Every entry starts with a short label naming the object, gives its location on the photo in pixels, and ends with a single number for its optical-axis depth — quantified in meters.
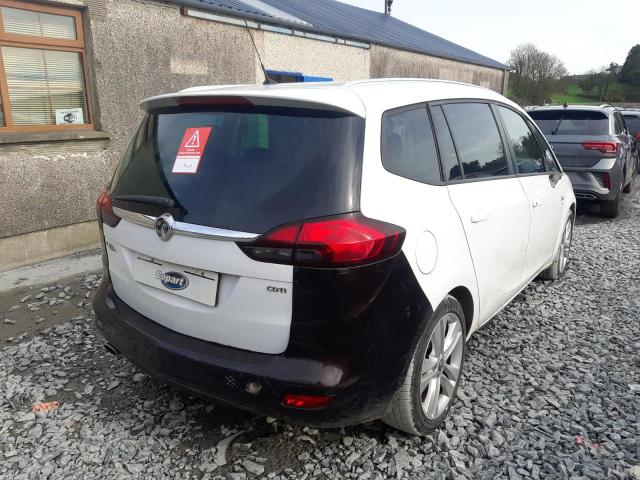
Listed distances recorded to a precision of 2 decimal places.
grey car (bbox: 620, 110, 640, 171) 14.04
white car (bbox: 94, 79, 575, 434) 2.08
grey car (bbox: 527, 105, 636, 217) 7.63
